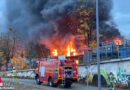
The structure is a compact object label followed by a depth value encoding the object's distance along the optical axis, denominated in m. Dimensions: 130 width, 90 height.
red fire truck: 15.60
